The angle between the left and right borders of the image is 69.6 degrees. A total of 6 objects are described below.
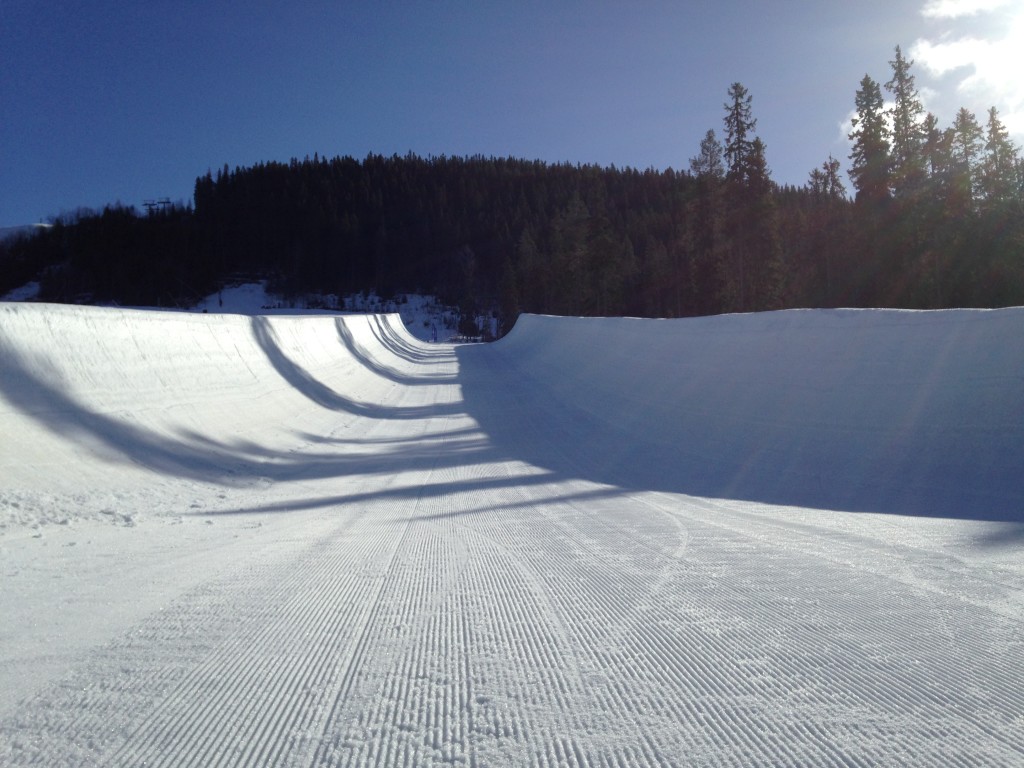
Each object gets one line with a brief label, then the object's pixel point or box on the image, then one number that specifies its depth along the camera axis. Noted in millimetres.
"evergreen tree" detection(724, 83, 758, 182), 43844
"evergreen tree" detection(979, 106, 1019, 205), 37500
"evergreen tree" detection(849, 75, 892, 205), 40562
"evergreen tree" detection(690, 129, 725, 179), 50312
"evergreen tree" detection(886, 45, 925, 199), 38969
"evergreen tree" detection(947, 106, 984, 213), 38062
